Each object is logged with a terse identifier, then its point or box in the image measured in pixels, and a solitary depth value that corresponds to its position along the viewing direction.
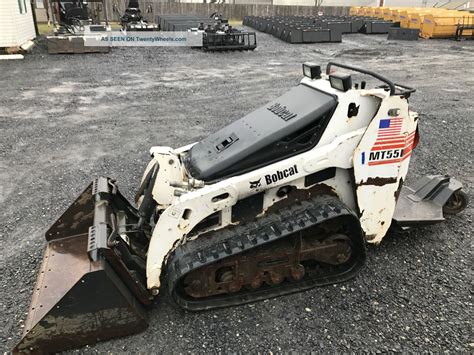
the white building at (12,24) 13.95
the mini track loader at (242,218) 2.84
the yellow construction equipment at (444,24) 20.84
